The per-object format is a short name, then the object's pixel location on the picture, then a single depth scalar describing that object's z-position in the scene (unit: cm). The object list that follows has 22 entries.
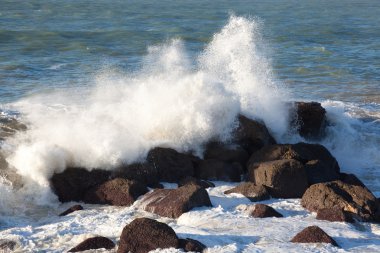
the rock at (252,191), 1736
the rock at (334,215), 1551
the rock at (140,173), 1878
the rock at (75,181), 1806
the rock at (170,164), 1937
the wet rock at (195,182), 1858
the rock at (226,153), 2078
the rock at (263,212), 1572
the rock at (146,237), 1317
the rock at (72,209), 1680
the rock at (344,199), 1616
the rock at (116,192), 1737
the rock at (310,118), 2461
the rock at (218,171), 1969
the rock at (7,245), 1399
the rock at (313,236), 1383
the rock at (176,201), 1597
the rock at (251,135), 2170
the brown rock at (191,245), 1317
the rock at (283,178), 1794
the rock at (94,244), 1363
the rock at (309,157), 1939
